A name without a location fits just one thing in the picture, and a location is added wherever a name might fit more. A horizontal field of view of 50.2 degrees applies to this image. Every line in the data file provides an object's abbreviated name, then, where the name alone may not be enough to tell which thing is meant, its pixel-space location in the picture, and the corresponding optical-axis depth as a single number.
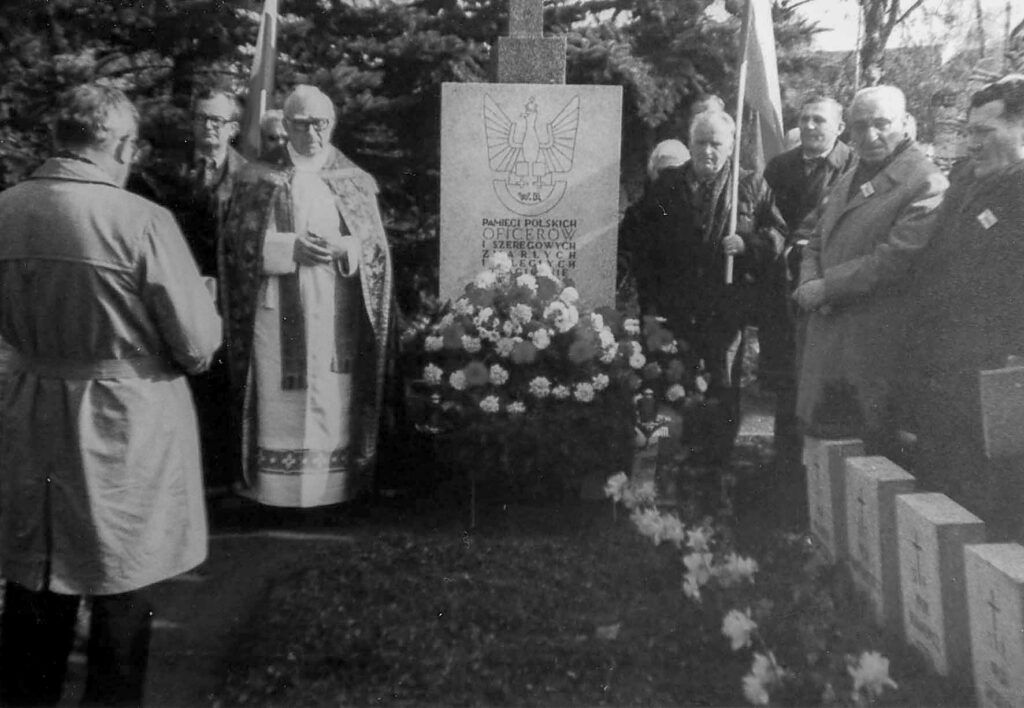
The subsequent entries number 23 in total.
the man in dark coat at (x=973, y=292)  3.57
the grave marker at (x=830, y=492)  3.85
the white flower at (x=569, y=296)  5.21
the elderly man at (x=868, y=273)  4.40
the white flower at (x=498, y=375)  4.99
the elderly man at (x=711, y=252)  5.41
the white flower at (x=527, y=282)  5.20
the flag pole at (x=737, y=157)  5.21
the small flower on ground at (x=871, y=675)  2.82
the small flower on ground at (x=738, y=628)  3.15
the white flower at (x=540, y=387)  4.97
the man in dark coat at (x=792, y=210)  5.25
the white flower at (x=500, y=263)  5.36
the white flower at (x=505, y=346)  5.03
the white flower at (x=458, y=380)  5.02
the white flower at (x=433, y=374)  5.07
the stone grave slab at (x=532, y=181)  5.46
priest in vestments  5.01
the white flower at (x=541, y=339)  5.00
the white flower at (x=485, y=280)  5.24
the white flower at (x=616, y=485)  4.52
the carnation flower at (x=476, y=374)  5.00
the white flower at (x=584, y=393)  4.98
